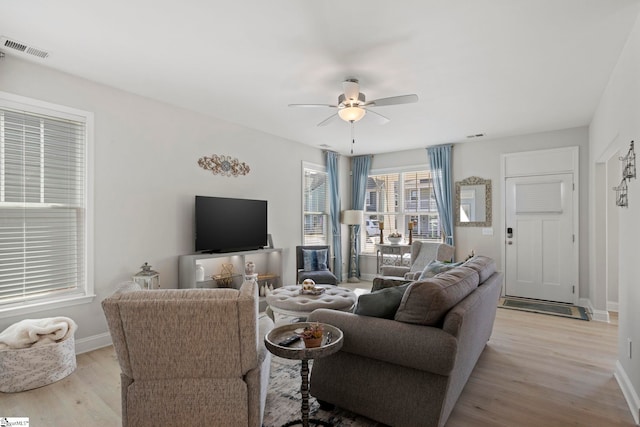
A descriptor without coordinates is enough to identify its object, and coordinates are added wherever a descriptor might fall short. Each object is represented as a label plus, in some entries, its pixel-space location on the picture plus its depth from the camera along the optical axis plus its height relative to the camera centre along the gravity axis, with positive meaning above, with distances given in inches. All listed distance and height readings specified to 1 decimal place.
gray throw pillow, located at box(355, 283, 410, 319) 84.7 -22.2
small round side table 69.1 -28.3
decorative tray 140.6 -31.9
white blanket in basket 102.6 -36.5
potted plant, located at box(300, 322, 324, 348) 71.8 -25.9
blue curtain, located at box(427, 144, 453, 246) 235.5 +20.0
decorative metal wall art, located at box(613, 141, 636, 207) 96.4 +12.2
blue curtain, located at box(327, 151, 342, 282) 261.4 +4.0
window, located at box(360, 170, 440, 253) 253.9 +7.2
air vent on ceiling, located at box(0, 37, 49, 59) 103.4 +53.4
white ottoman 125.4 -33.3
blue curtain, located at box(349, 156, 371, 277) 277.0 +25.8
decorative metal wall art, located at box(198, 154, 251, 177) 175.4 +27.3
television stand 158.4 -28.4
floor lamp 262.1 -7.0
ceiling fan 124.6 +43.0
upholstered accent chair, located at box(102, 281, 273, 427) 64.7 -27.5
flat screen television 166.2 -4.5
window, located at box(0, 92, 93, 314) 114.5 +4.5
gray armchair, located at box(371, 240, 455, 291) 194.7 -25.5
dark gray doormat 179.4 -52.8
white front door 199.0 -14.8
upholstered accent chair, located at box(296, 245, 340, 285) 213.0 -28.3
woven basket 99.5 -45.5
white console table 247.3 -28.9
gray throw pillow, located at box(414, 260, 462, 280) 128.3 -20.7
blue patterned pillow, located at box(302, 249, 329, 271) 213.6 -28.2
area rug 84.4 -51.5
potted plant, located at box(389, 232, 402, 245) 250.7 -17.1
